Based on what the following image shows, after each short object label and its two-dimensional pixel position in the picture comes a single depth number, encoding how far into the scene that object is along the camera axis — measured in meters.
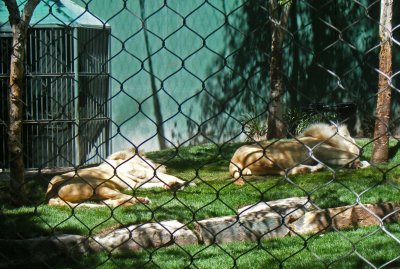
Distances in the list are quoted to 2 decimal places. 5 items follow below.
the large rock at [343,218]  10.53
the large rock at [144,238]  9.81
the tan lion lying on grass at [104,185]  12.19
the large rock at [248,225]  10.30
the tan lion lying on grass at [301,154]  14.56
